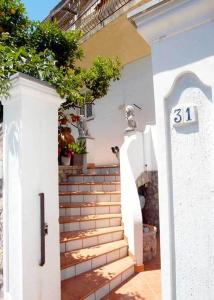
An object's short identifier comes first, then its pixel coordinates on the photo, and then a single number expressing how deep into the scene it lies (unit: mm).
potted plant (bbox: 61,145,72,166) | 8484
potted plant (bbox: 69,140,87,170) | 8891
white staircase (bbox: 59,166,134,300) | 4574
